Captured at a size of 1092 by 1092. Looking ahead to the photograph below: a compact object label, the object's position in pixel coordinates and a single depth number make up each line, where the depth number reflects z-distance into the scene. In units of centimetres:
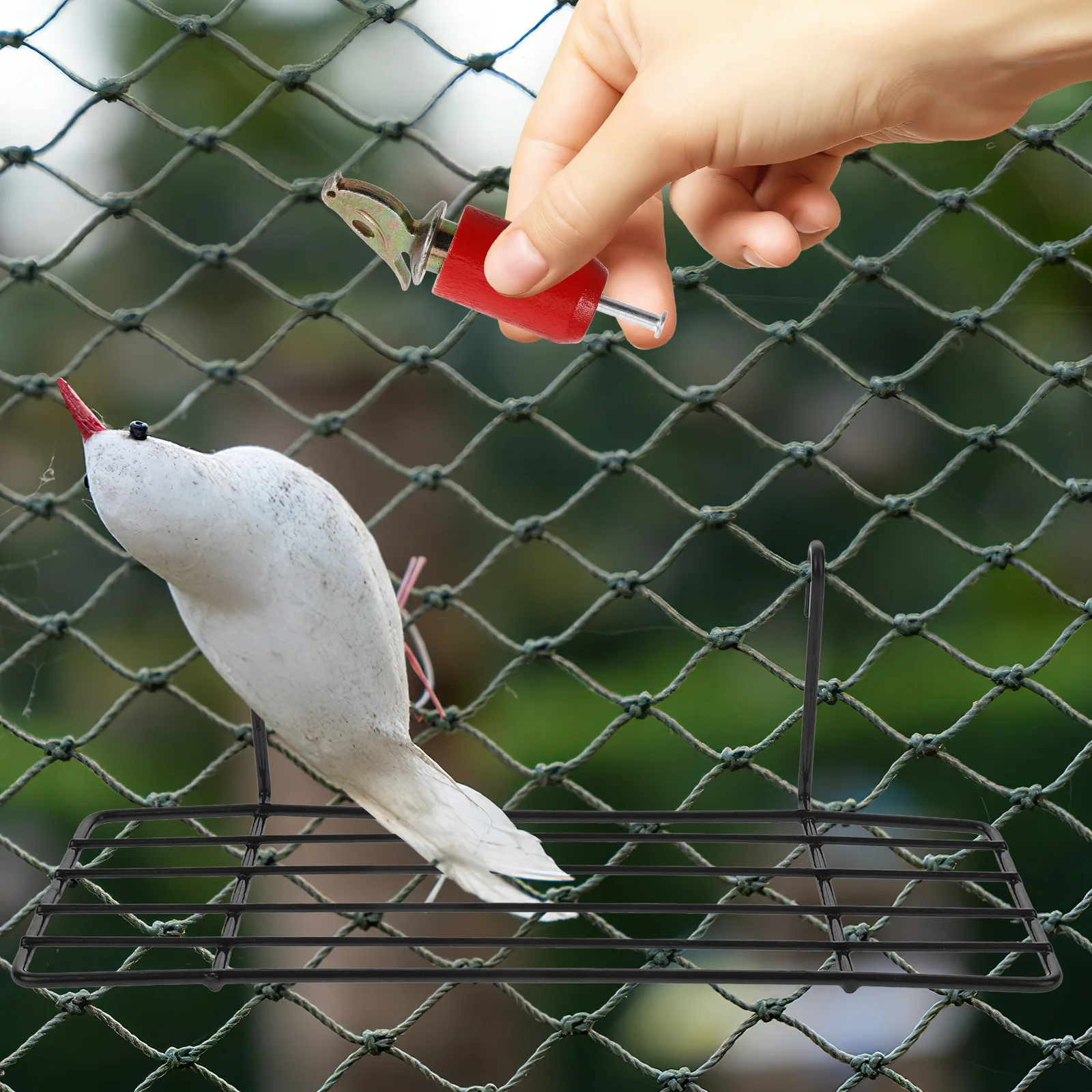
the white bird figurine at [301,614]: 91
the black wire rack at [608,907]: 91
